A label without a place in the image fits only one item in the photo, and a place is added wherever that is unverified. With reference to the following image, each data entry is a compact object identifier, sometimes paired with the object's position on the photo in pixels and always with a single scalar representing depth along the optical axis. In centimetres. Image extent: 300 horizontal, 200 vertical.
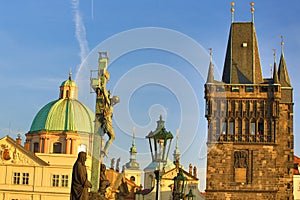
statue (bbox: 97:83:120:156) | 1880
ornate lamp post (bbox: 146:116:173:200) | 1516
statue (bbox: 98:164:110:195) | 1736
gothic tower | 4759
